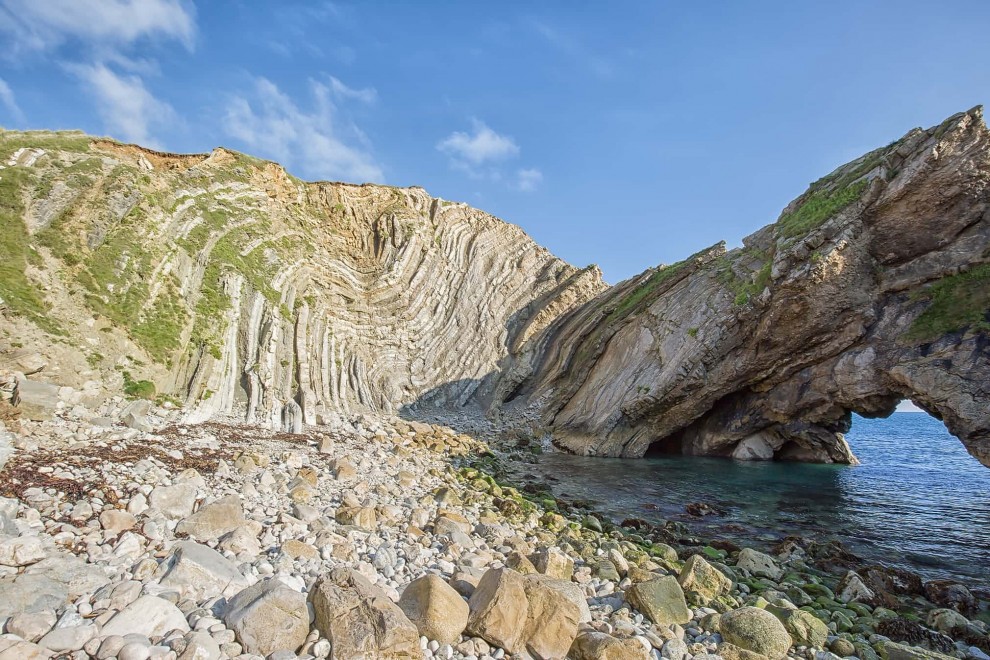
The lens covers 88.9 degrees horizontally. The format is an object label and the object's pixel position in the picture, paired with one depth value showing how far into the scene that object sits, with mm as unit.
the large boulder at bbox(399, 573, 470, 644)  6656
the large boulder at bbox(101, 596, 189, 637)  5406
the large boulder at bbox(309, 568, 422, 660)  5891
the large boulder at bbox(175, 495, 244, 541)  8141
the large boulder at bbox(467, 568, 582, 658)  6805
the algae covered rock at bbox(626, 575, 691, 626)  8508
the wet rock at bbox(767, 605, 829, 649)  8377
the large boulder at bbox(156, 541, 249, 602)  6496
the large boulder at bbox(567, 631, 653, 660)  6855
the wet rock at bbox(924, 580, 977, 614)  11203
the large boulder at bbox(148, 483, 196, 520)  8730
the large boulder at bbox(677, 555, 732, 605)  9688
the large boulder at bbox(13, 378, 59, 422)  13070
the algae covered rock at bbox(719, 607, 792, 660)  7836
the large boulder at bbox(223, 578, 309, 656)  5762
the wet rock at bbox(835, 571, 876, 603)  11016
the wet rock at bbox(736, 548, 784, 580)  12230
